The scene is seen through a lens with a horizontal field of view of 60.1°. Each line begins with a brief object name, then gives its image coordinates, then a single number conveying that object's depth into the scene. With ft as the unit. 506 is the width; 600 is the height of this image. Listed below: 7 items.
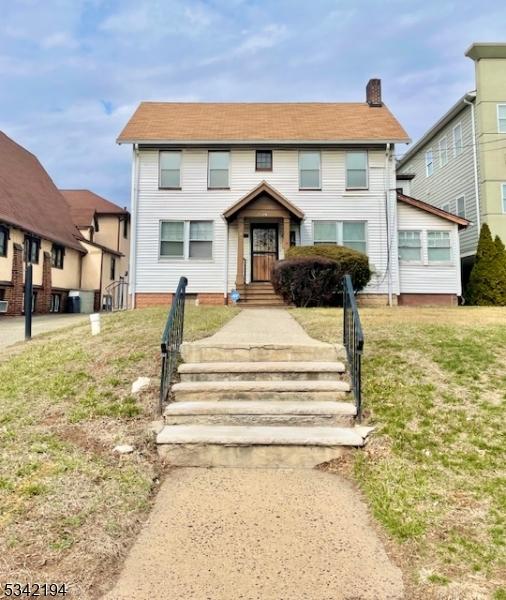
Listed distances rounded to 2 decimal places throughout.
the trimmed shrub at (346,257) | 45.57
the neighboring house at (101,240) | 87.20
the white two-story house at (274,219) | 54.70
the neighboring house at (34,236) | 61.46
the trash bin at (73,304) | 77.51
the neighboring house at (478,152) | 60.18
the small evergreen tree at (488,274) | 53.31
